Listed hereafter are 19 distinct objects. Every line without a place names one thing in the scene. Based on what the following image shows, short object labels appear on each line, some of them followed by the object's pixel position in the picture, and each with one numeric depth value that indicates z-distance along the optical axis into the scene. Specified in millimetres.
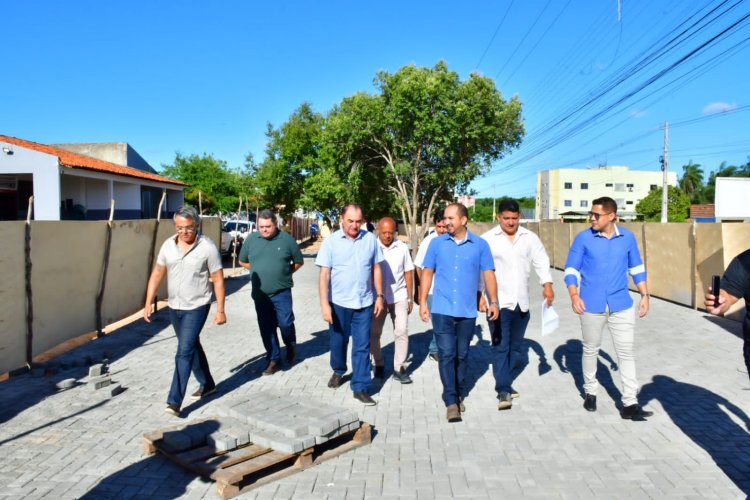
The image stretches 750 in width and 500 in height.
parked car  26502
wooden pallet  3865
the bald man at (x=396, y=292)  6609
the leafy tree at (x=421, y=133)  26016
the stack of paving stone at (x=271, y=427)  4215
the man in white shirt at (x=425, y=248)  6680
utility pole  41500
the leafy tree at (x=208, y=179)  44781
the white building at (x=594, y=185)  106625
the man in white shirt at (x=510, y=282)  5711
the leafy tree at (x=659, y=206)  67938
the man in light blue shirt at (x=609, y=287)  5301
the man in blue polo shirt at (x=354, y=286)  5793
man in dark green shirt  6980
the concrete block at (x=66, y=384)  6195
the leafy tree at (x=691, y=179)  109312
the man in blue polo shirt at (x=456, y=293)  5309
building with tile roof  21484
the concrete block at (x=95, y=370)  6527
